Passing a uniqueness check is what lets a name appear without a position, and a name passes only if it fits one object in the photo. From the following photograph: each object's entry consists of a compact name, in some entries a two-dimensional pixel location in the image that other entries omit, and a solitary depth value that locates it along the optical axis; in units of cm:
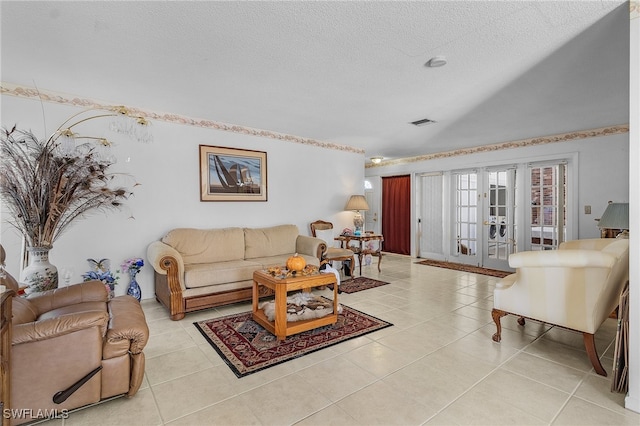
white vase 261
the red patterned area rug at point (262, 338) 242
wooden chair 488
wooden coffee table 273
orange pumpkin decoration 308
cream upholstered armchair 220
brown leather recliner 160
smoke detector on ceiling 256
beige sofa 329
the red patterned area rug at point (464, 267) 546
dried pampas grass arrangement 270
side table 556
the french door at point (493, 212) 524
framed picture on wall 438
